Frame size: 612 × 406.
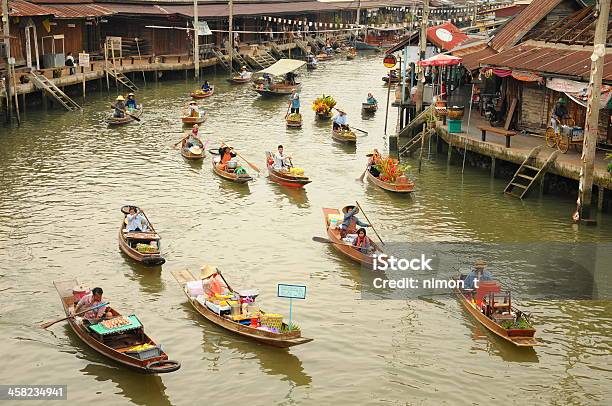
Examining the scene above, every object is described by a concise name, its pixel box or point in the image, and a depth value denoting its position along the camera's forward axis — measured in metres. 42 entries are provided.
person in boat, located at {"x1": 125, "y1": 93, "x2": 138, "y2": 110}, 45.30
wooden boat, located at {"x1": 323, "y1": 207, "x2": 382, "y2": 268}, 23.22
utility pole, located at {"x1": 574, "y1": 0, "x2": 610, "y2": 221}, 24.80
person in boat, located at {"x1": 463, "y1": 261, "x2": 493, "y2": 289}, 20.47
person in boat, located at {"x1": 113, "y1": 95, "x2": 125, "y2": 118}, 43.16
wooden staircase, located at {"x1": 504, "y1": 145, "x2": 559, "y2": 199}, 28.97
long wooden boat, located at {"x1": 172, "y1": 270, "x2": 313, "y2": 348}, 17.94
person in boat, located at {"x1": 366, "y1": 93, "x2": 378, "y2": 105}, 49.69
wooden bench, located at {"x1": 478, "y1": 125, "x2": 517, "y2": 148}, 30.58
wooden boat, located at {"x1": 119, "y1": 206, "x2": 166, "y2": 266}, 22.66
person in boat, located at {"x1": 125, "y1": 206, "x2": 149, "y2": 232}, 24.45
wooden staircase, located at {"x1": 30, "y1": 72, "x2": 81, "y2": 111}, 44.81
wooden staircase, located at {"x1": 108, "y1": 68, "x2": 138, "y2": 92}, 53.91
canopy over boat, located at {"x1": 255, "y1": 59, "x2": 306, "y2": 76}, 55.84
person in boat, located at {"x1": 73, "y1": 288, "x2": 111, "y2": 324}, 18.44
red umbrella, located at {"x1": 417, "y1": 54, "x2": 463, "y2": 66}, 36.41
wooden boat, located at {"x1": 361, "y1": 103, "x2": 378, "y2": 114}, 49.19
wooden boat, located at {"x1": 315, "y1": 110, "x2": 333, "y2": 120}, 46.09
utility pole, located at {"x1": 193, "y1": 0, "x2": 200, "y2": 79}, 60.12
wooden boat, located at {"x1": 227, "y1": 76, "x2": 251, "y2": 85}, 59.47
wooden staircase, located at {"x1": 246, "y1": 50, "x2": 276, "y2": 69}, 68.12
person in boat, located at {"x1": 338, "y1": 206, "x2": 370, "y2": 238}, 24.66
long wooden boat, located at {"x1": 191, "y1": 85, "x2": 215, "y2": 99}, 51.62
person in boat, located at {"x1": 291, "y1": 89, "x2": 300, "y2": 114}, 45.19
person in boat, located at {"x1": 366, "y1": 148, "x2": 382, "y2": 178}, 31.78
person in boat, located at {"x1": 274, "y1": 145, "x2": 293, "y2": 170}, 32.19
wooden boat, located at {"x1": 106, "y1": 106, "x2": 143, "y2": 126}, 42.59
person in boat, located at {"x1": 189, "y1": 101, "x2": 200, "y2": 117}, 44.09
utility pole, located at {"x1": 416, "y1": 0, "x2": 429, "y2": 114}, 39.19
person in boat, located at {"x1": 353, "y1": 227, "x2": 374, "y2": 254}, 23.34
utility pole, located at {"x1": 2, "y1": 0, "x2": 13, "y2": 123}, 38.91
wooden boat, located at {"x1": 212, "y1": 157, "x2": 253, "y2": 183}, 31.81
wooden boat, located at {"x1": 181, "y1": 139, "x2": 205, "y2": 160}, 35.94
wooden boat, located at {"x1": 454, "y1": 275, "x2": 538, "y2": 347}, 18.33
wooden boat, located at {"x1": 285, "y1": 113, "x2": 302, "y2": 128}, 43.91
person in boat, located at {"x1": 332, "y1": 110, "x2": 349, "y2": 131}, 40.84
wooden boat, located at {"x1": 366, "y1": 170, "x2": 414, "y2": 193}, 30.28
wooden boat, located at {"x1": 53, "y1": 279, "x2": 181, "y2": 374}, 16.56
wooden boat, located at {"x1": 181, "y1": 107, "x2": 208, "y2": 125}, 43.53
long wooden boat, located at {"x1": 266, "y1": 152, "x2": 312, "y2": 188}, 31.05
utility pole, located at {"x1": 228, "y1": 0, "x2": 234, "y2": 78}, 64.12
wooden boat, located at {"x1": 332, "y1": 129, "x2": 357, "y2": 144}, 39.56
